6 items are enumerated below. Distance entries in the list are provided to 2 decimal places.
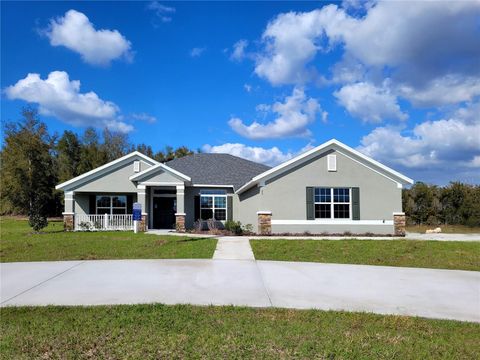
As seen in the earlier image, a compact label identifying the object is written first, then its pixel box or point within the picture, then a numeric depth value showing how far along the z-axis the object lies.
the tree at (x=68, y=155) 52.22
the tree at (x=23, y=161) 40.53
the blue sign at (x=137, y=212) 20.17
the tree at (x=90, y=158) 50.94
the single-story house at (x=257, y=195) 19.75
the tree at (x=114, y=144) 56.44
